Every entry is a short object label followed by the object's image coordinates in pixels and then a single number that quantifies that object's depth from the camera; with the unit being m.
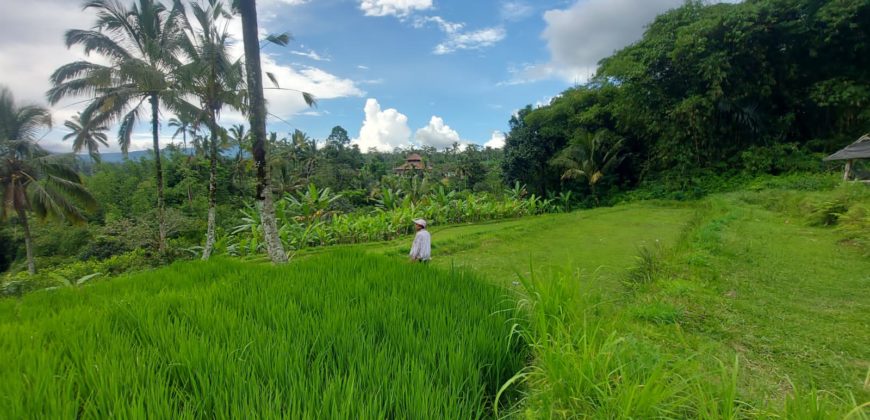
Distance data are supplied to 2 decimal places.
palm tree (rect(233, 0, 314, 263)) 5.68
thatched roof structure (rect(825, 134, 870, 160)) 8.93
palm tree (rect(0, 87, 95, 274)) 11.41
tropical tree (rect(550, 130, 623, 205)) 16.36
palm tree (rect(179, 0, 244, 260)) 8.47
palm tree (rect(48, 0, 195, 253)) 8.97
